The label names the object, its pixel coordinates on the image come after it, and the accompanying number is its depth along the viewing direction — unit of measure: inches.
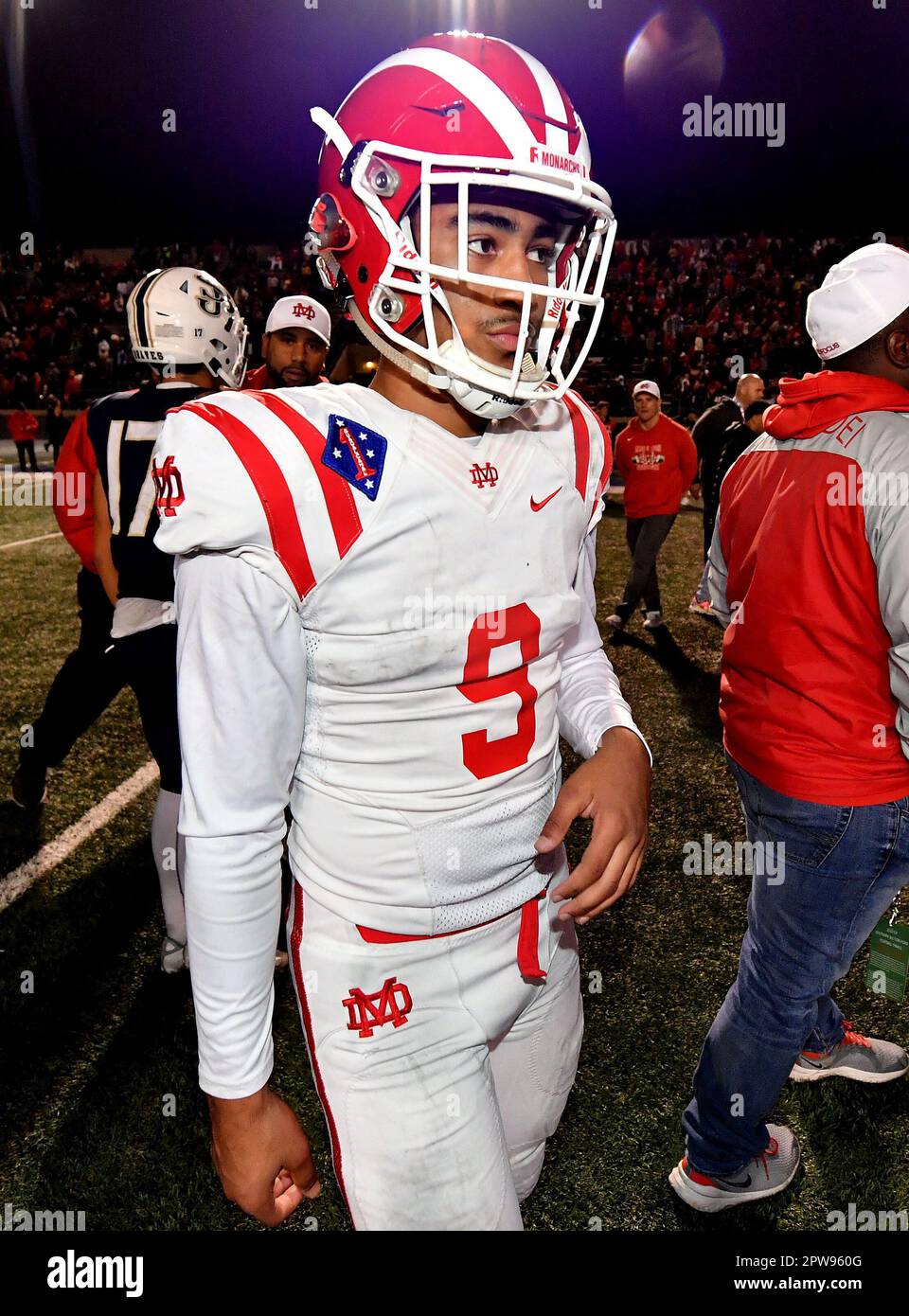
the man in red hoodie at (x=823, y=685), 71.7
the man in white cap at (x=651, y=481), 270.2
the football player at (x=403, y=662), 43.4
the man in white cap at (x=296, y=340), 163.3
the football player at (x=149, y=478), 106.7
